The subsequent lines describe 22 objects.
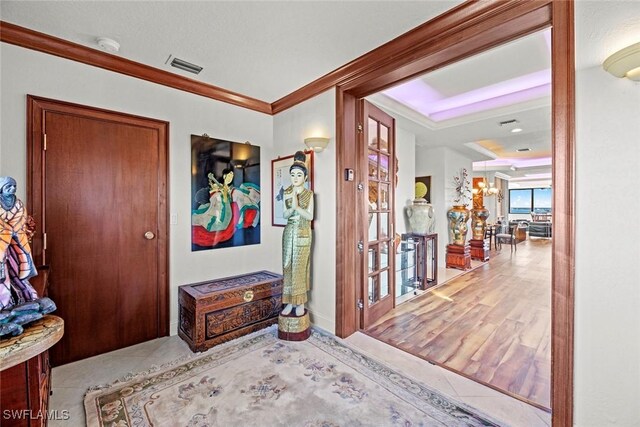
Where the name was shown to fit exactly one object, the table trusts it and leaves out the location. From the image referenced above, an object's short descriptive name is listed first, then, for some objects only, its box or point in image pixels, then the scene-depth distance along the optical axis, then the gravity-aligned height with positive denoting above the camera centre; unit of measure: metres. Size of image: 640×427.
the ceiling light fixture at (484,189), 7.65 +0.61
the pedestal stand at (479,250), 6.18 -0.86
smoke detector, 2.05 +1.25
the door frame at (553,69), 1.40 +0.99
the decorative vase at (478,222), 6.33 -0.25
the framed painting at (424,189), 5.75 +0.46
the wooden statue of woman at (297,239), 2.57 -0.25
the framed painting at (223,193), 2.84 +0.20
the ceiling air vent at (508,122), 3.82 +1.22
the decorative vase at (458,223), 5.39 -0.23
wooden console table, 0.95 -0.60
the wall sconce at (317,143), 2.65 +0.65
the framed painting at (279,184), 3.15 +0.32
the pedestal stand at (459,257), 5.33 -0.88
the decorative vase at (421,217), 4.18 -0.09
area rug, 1.61 -1.18
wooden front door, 2.12 -0.06
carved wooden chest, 2.36 -0.87
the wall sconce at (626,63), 1.12 +0.61
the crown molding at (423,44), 1.60 +1.16
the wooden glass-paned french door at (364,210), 2.72 +0.01
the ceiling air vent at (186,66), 2.38 +1.28
